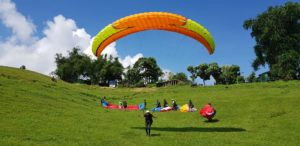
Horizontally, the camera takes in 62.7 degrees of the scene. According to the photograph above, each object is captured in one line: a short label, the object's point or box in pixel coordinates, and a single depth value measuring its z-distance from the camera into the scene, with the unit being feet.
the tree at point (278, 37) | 186.05
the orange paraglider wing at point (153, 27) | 59.72
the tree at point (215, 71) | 311.97
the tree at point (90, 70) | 323.27
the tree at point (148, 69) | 304.99
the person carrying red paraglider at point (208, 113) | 75.99
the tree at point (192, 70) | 321.56
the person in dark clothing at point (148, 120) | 55.67
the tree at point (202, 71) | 316.38
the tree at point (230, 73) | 308.49
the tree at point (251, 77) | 281.87
